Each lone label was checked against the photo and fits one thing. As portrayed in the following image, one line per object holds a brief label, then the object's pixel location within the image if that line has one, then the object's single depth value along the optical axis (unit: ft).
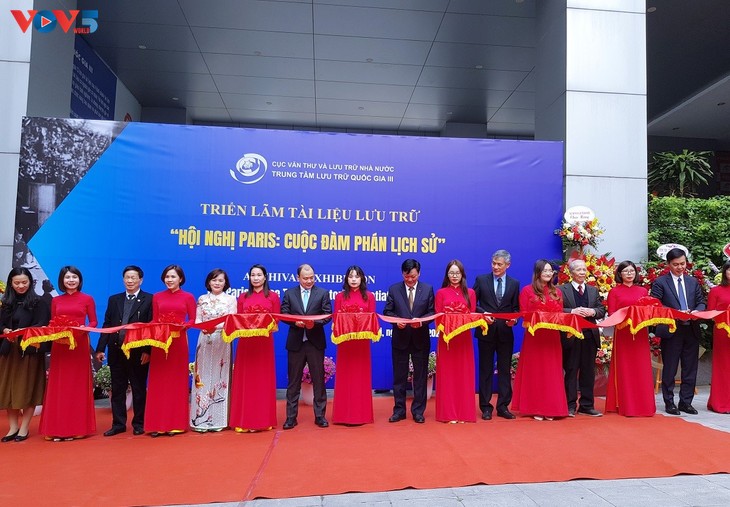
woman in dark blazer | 13.48
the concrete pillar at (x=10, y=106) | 18.48
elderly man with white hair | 16.06
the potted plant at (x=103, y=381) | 17.63
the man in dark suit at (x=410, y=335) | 15.44
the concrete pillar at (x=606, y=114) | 20.71
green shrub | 20.98
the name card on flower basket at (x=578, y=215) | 20.04
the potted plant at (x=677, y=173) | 23.90
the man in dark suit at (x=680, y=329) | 16.46
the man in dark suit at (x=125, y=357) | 14.10
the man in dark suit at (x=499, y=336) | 15.83
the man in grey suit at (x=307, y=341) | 15.10
